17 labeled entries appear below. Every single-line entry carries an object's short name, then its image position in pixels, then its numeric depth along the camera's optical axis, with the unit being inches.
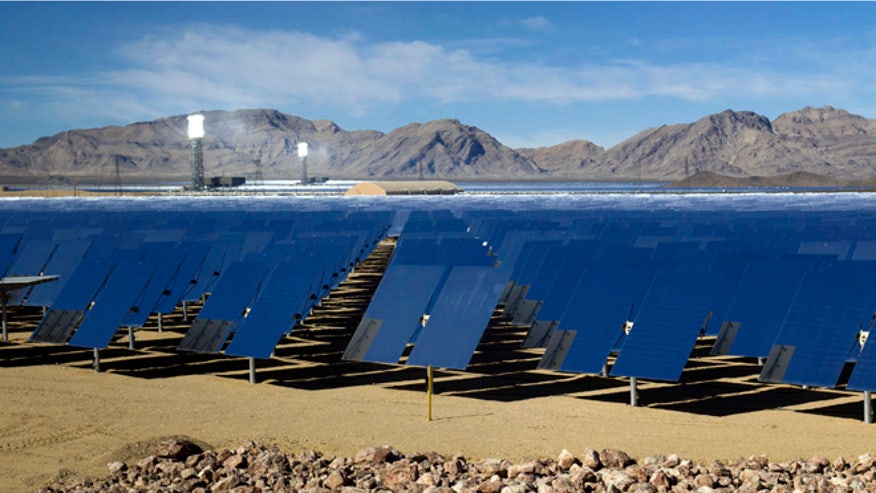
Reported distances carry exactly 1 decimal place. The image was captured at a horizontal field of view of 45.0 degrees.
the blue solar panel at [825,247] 666.2
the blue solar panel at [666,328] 433.7
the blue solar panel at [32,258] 753.6
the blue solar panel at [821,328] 418.3
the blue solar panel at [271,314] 498.6
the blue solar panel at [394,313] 488.1
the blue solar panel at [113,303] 538.6
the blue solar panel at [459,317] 466.3
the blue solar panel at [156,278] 572.4
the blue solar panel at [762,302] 492.7
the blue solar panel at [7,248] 772.6
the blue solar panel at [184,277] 629.3
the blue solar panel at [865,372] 399.1
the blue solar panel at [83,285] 585.6
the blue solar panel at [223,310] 533.6
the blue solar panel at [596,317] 458.0
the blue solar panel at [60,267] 690.2
